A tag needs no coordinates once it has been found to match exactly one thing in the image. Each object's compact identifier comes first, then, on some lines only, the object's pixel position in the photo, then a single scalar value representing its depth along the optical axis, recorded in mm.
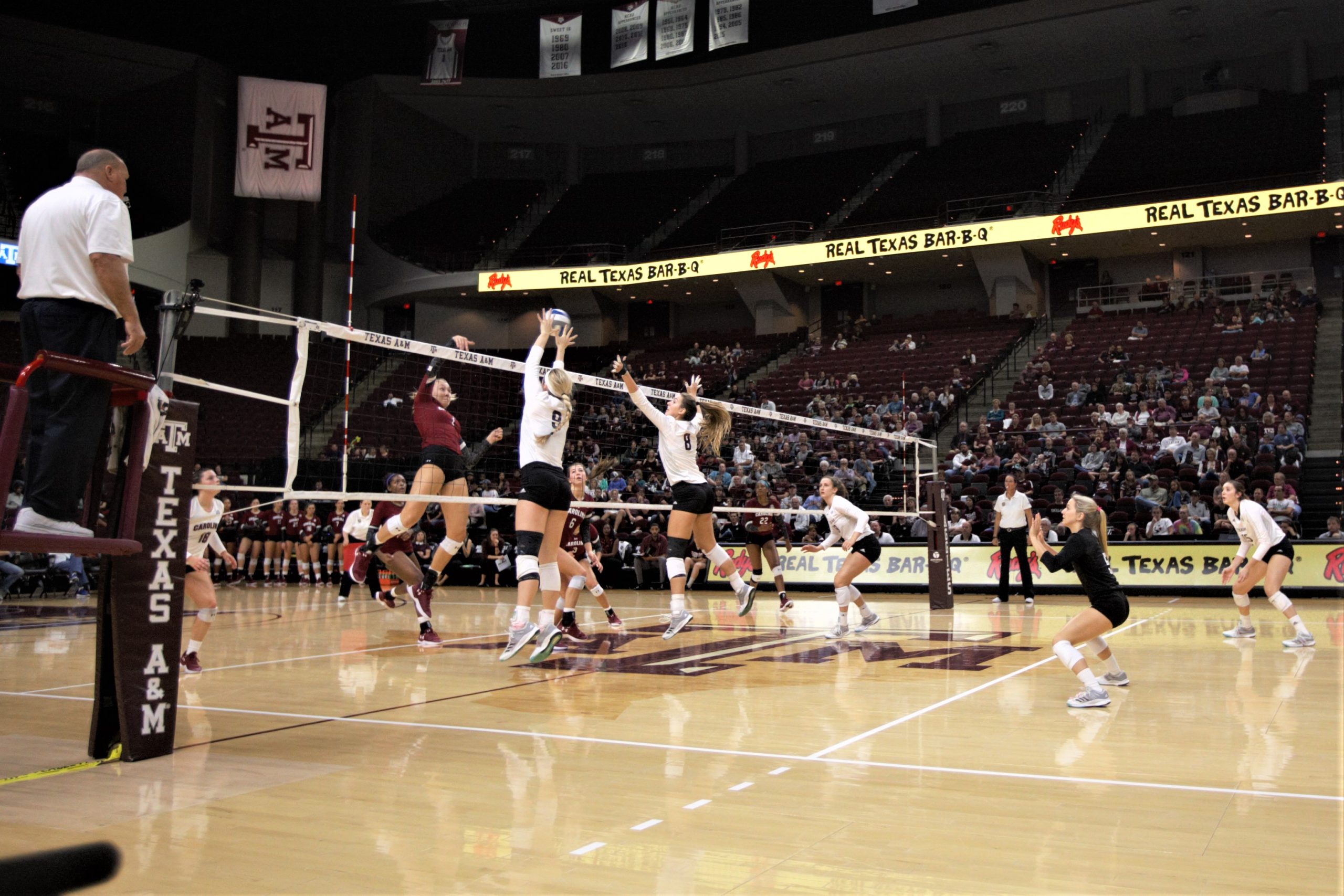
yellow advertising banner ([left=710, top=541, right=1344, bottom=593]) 14922
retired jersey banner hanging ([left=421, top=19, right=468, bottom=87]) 29734
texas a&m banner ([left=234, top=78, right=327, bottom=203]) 29266
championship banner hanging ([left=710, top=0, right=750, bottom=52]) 27562
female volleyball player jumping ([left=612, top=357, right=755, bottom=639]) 8867
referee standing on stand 3500
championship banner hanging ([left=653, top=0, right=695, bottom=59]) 28672
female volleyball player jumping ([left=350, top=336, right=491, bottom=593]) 8906
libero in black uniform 6367
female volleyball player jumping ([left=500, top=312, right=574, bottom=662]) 6973
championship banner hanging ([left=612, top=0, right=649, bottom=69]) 29094
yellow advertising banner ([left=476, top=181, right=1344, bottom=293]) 23625
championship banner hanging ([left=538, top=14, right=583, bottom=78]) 29766
